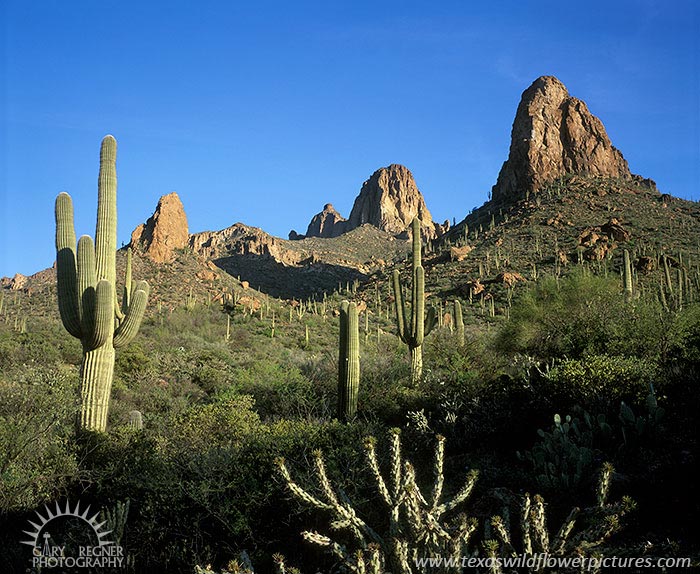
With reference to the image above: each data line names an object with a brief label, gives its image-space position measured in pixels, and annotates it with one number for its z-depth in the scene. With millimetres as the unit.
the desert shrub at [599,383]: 8172
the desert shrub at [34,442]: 6969
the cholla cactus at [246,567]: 3422
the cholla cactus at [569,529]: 3557
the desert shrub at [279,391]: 12992
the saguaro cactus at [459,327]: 16031
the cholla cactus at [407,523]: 3648
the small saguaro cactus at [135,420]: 10536
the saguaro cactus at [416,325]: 14023
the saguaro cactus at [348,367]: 11000
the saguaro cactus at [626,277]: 19897
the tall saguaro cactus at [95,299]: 9312
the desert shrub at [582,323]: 11695
